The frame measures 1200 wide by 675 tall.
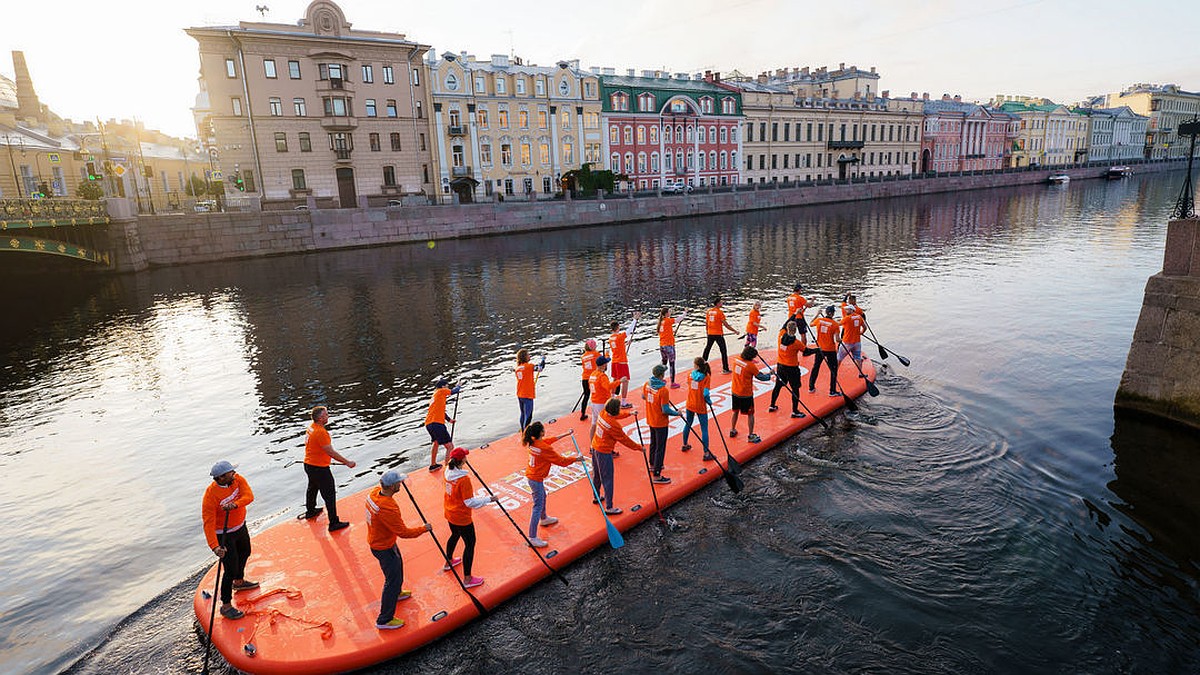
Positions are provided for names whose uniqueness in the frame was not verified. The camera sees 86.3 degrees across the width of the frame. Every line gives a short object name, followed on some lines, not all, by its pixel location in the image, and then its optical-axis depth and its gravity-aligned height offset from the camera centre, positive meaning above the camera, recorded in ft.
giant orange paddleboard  25.48 -16.52
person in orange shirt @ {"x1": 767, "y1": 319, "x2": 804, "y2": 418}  44.62 -12.10
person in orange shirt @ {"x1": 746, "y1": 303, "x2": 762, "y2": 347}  56.13 -11.04
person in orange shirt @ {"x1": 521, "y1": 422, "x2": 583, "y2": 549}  29.32 -11.87
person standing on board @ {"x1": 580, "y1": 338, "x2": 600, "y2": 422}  44.29 -10.43
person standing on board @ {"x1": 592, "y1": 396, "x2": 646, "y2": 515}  32.12 -11.93
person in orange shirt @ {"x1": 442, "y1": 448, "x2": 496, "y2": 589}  26.32 -11.83
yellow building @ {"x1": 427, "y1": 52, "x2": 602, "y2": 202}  214.90 +28.20
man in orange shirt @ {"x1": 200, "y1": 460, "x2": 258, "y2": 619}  25.95 -12.32
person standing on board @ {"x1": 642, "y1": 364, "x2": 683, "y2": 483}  35.86 -11.80
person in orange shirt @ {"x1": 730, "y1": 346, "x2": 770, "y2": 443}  40.27 -11.65
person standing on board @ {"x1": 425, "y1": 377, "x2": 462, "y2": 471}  38.99 -12.43
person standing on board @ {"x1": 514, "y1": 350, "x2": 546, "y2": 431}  43.37 -12.09
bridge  112.37 -0.11
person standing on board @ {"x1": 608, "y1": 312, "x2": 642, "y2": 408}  47.93 -11.28
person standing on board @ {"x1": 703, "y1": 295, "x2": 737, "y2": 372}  57.02 -11.16
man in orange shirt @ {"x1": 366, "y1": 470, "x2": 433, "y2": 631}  24.20 -12.18
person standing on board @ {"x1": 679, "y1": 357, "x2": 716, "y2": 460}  38.17 -11.67
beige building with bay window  181.27 +31.48
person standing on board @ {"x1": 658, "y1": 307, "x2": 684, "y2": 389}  54.60 -11.47
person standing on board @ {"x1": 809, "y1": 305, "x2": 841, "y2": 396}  49.60 -11.41
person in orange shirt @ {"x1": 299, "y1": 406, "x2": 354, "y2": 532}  32.15 -12.17
